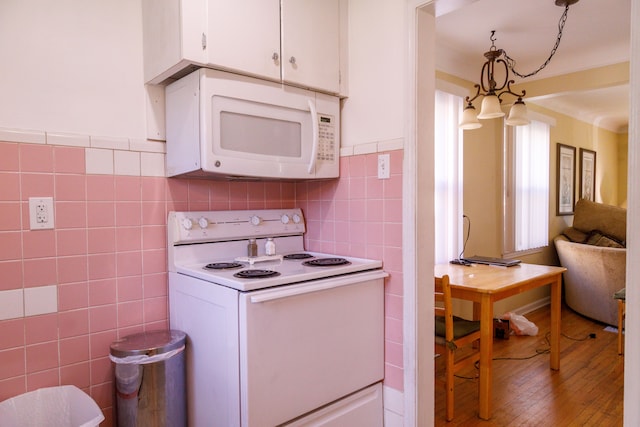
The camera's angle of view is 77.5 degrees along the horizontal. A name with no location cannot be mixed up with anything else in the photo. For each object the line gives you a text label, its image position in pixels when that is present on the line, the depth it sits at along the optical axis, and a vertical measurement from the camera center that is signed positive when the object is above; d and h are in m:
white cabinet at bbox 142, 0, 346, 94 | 1.51 +0.69
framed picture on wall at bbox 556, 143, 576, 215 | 5.08 +0.29
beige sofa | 3.95 -0.60
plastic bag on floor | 3.70 -1.16
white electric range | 1.40 -0.49
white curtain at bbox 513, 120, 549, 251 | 4.30 +0.18
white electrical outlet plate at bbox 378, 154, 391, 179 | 1.79 +0.16
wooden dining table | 2.33 -0.55
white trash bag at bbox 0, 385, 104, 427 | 1.44 -0.76
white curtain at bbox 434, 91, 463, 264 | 3.29 +0.20
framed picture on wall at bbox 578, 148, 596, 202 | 5.61 +0.39
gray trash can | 1.53 -0.69
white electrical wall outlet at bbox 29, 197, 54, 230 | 1.52 -0.03
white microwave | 1.57 +0.33
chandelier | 2.68 +0.65
